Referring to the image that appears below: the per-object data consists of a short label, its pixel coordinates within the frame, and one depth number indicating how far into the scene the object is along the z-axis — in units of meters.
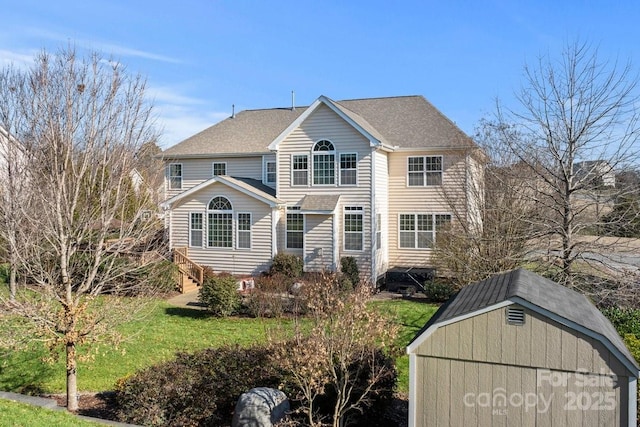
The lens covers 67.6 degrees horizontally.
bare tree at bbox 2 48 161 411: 8.27
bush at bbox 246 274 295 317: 15.22
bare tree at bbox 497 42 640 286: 11.45
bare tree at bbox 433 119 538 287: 13.55
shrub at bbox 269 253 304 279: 20.58
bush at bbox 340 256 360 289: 19.45
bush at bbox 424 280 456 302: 17.22
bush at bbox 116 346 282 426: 8.31
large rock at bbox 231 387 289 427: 7.47
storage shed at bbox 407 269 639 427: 5.71
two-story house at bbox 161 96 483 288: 20.64
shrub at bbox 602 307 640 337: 11.06
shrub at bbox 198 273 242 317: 15.73
